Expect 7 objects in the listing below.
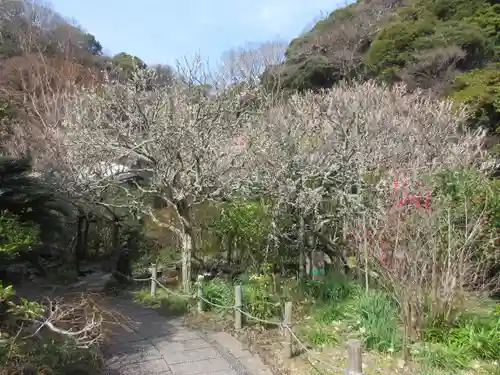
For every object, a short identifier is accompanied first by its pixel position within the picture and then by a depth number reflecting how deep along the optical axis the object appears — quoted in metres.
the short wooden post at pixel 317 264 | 6.56
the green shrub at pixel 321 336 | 4.48
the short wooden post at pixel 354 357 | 2.79
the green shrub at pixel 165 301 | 6.18
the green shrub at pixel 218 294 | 5.84
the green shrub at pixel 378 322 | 4.13
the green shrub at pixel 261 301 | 5.40
